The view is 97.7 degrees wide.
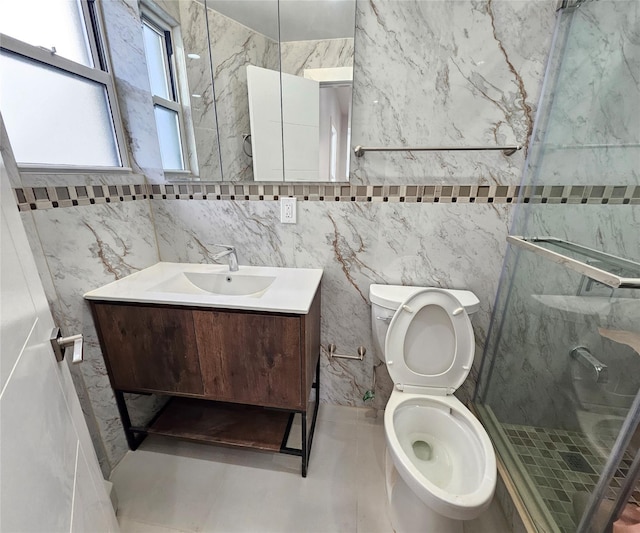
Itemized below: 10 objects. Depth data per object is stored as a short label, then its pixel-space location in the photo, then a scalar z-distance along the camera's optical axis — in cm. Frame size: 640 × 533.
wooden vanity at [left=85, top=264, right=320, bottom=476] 111
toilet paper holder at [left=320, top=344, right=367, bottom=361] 156
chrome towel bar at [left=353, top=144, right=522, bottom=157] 118
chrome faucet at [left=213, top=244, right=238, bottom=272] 140
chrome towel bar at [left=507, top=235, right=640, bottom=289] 82
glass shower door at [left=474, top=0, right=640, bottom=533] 95
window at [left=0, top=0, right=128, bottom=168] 97
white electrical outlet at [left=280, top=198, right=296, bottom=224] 140
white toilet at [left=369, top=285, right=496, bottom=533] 108
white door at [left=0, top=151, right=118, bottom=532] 39
